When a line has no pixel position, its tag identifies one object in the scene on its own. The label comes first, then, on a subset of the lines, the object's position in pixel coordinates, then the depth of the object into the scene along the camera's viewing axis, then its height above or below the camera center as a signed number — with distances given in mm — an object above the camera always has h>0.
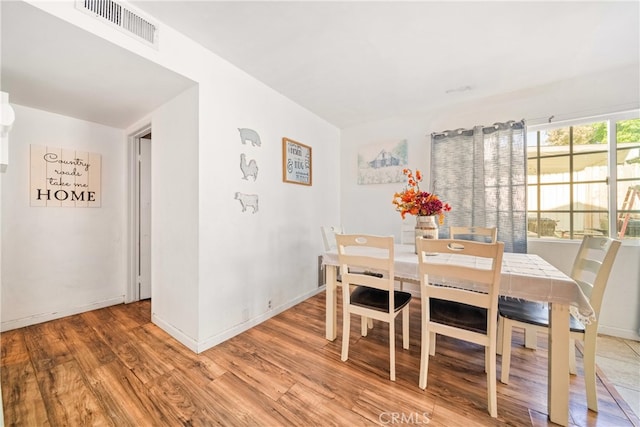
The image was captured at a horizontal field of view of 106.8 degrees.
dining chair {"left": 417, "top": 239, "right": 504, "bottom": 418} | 1287 -499
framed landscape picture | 3277 +717
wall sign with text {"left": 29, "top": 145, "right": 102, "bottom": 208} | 2414 +365
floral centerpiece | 1913 +74
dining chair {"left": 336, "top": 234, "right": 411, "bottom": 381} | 1603 -645
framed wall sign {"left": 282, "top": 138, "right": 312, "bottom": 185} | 2729 +606
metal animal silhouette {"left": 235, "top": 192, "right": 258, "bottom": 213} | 2227 +111
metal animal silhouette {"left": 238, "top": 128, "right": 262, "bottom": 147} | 2246 +735
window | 2189 +344
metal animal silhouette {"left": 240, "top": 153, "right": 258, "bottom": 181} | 2244 +428
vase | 1934 -121
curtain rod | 2522 +967
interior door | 3039 -58
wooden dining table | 1233 -497
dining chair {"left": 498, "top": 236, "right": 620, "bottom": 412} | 1359 -646
